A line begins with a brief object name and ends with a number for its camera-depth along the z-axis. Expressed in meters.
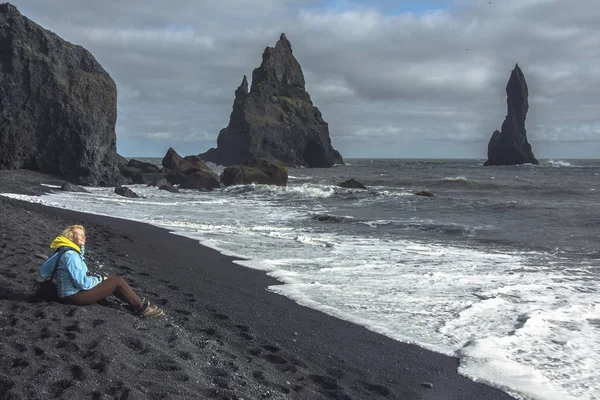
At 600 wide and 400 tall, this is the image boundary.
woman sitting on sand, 5.86
